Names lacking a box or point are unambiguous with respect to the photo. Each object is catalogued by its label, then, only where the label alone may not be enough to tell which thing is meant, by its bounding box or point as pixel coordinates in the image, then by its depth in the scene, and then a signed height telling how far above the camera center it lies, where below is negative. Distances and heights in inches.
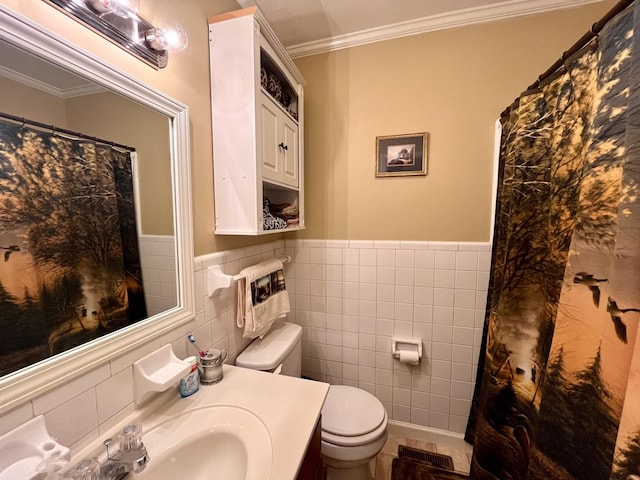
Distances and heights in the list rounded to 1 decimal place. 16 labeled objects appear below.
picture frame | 60.6 +15.2
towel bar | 43.2 -10.8
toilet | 45.8 -38.5
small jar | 38.4 -22.6
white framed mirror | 21.7 +2.8
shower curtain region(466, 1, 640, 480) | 20.0 -6.4
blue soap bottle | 35.4 -22.8
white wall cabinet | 41.3 +16.7
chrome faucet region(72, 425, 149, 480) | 22.9 -23.6
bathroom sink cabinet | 30.0 -29.7
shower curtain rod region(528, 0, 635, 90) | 23.9 +20.6
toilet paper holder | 63.2 -31.3
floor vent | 58.6 -55.6
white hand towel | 48.6 -16.5
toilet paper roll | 61.2 -32.8
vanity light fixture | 25.7 +21.1
